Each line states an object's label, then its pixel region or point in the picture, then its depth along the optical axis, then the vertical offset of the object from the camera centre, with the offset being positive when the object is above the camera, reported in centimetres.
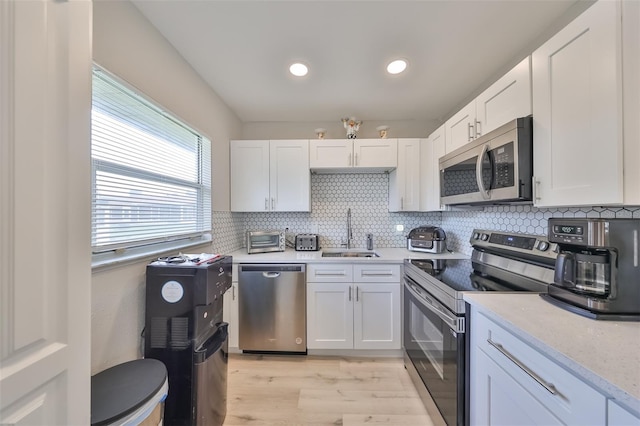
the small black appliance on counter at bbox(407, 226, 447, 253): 244 -27
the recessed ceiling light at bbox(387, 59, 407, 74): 181 +115
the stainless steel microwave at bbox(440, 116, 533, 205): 125 +29
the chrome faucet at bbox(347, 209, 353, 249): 289 -19
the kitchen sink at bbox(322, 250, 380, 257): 268 -45
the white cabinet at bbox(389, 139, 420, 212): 257 +42
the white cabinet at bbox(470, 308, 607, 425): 67 -60
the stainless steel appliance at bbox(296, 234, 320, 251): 276 -34
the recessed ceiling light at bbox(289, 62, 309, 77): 186 +116
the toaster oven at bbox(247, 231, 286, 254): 256 -31
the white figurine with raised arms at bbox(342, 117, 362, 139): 267 +100
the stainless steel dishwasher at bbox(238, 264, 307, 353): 224 -86
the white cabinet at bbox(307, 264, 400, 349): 222 -87
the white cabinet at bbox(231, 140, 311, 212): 264 +42
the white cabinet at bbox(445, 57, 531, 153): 127 +67
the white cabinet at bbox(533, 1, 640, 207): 85 +42
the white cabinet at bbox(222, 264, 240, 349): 226 -91
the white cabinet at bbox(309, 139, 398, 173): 260 +66
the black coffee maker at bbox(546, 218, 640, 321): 87 -20
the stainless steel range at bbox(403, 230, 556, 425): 125 -54
